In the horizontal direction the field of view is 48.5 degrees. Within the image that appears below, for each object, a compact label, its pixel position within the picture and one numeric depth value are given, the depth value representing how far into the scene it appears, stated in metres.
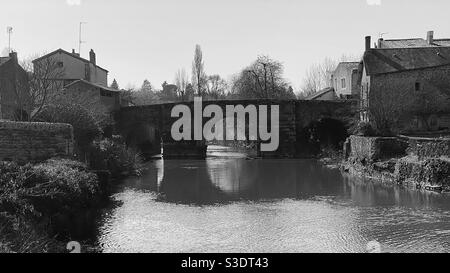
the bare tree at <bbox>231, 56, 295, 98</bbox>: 59.41
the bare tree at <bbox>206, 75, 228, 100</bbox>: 81.31
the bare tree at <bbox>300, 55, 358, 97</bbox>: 77.44
